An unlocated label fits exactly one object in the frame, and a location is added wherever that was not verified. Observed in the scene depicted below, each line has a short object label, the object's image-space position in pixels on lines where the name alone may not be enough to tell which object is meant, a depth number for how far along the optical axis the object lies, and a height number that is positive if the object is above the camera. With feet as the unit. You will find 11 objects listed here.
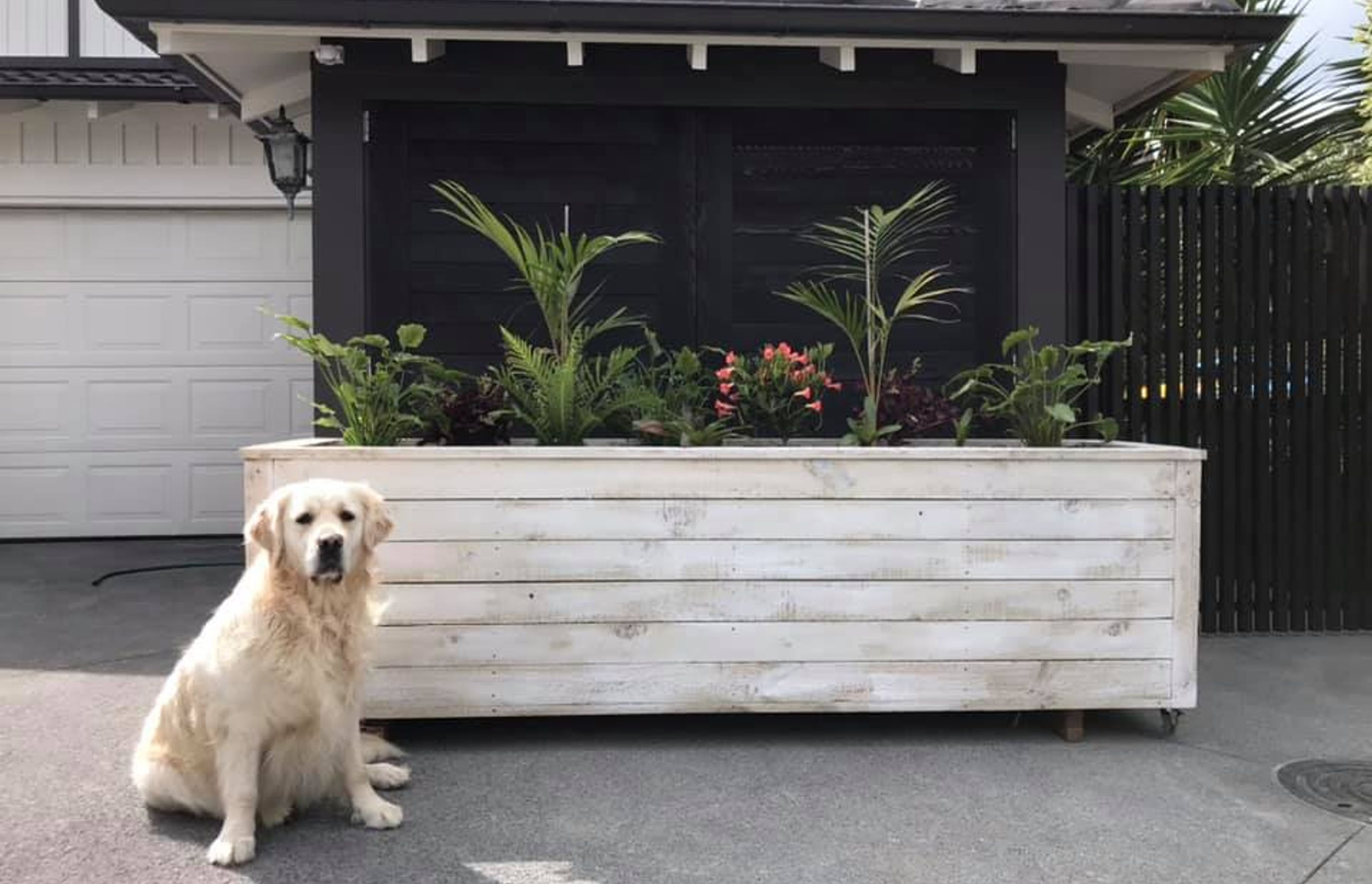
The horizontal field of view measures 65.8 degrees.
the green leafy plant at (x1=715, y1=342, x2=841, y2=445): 13.66 +0.42
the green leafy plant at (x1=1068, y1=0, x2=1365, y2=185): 25.57 +7.18
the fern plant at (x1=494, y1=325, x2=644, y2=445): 13.12 +0.41
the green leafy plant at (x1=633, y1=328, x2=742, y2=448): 13.16 +0.24
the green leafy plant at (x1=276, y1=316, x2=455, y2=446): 12.73 +0.41
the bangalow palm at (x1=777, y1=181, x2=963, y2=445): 14.65 +2.38
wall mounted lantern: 20.29 +5.23
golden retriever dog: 9.60 -2.42
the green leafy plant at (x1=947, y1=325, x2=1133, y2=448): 13.30 +0.37
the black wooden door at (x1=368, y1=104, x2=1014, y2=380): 16.93 +3.68
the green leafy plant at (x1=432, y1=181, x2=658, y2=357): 13.41 +2.02
